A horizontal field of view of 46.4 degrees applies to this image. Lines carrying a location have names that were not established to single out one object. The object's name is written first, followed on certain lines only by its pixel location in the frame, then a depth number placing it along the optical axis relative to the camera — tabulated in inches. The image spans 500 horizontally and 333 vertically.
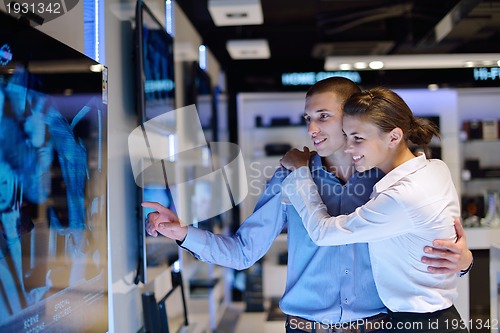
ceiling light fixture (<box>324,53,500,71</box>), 240.8
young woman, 73.9
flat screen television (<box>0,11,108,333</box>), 57.2
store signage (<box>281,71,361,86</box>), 248.8
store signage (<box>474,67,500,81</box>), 235.1
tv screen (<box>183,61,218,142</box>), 181.9
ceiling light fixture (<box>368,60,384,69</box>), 244.7
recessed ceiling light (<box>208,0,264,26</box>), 169.6
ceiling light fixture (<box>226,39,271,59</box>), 236.8
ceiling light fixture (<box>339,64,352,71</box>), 244.4
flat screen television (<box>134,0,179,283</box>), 114.3
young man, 81.4
